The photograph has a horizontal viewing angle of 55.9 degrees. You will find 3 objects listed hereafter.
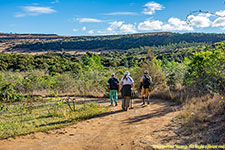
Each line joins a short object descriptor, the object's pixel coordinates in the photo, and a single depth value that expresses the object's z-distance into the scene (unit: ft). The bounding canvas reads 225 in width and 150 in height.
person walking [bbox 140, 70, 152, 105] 32.30
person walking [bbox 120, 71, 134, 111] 29.89
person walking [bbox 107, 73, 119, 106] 32.96
